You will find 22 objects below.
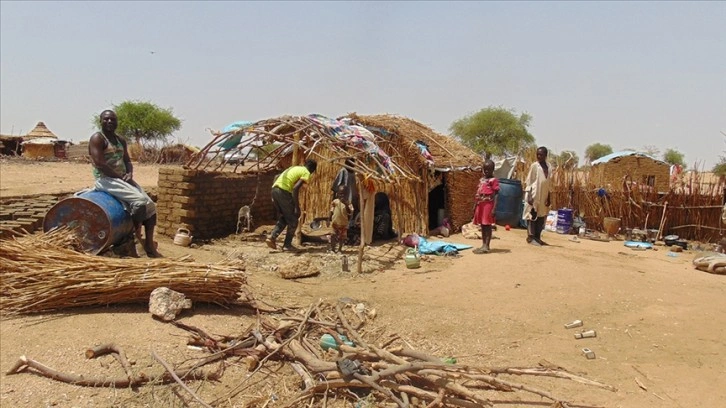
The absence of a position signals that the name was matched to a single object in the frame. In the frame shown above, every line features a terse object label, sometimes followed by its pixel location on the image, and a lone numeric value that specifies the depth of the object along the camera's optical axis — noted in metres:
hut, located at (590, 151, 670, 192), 19.80
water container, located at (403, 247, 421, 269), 7.65
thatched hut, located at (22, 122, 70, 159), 25.16
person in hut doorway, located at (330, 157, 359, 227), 8.91
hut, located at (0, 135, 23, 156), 24.56
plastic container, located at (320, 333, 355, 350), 4.25
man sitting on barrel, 5.86
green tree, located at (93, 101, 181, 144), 35.72
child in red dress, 8.24
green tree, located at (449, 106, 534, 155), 33.22
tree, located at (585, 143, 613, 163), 42.34
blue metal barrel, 5.51
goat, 9.70
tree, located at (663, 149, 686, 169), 39.89
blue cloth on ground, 8.63
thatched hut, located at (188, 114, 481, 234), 9.02
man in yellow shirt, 8.23
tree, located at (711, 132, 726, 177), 15.58
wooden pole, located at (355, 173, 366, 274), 7.28
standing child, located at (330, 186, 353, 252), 8.25
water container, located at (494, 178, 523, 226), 12.08
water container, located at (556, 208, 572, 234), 11.99
